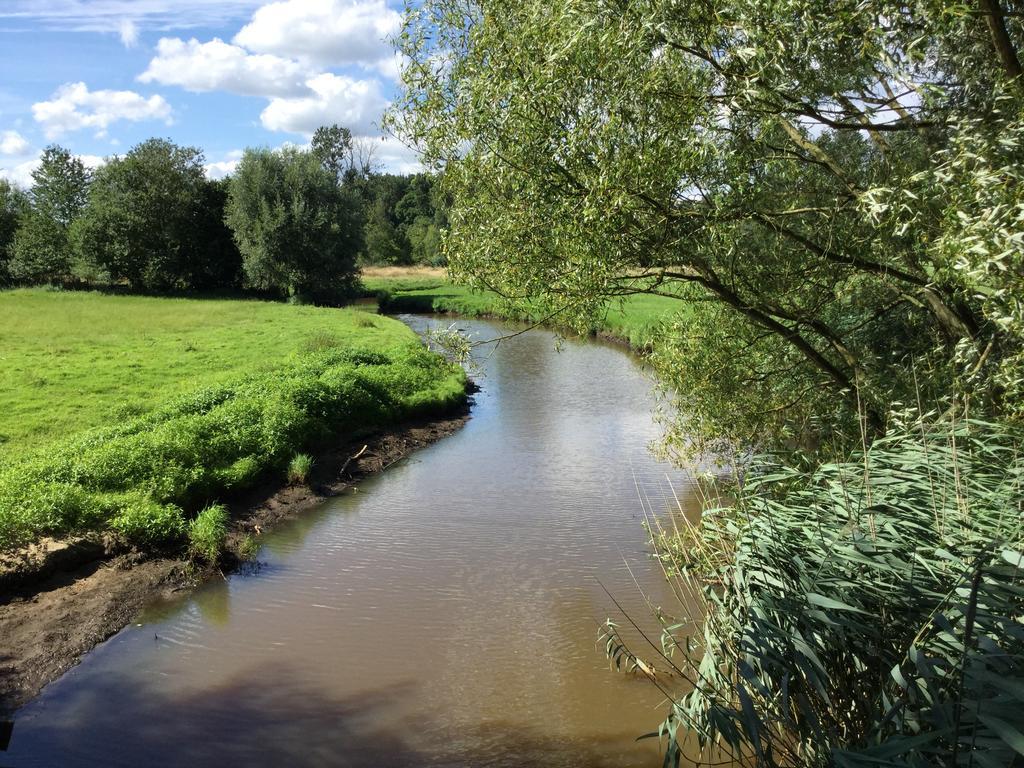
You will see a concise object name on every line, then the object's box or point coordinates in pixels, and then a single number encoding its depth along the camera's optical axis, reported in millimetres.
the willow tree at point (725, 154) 7617
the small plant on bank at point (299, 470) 16438
